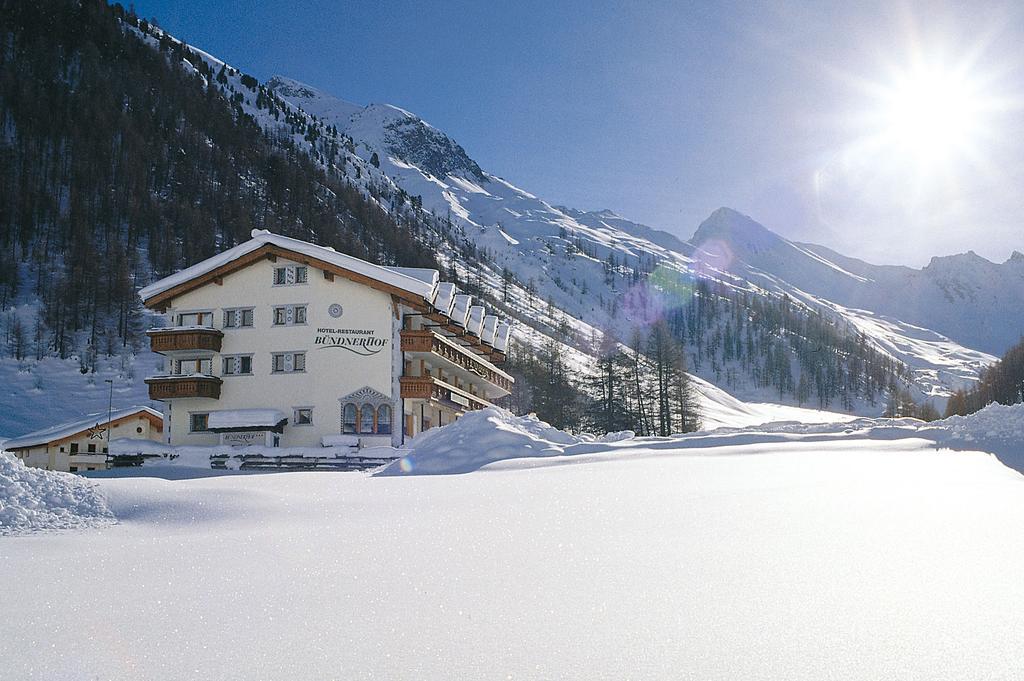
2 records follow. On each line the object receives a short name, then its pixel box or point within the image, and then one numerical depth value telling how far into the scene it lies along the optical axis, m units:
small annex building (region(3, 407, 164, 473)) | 42.09
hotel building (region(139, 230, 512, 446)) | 38.44
